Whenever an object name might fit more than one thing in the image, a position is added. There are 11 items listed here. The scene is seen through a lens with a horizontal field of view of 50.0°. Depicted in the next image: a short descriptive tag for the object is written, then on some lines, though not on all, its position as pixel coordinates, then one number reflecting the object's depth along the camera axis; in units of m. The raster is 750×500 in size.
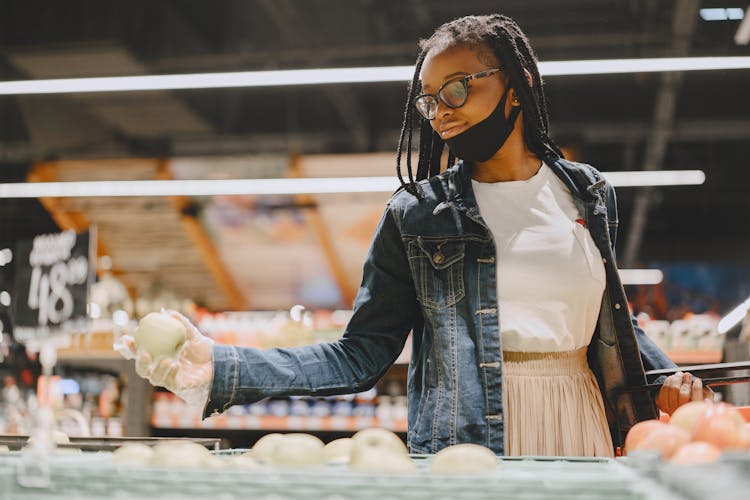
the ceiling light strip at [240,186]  6.88
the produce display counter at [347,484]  0.80
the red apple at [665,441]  1.12
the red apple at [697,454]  0.99
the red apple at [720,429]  1.11
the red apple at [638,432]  1.21
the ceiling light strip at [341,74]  5.22
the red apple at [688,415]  1.21
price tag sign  3.57
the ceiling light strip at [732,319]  5.48
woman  1.64
